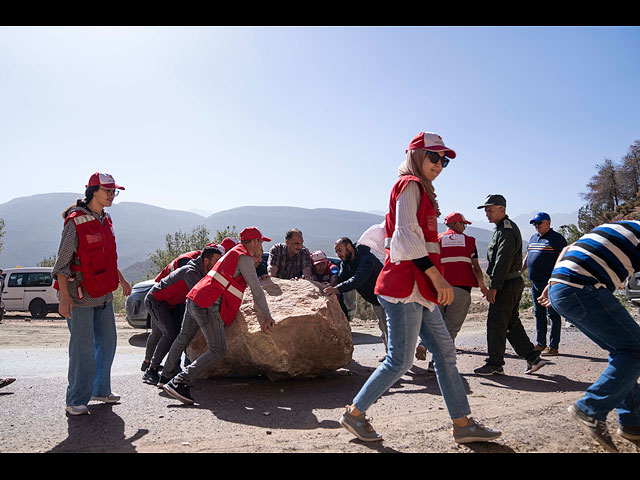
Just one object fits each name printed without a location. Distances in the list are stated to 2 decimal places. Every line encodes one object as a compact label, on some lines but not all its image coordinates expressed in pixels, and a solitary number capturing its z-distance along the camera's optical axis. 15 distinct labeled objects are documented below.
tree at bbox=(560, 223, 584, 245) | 27.39
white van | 17.31
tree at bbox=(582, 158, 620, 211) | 44.53
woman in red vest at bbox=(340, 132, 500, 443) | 3.39
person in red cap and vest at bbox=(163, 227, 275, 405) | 5.03
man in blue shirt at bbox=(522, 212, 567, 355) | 7.41
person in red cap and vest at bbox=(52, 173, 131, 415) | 4.45
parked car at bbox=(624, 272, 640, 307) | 11.98
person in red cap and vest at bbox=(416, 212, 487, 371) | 6.09
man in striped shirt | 3.33
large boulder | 5.52
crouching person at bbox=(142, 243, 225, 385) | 6.00
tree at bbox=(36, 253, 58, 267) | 41.46
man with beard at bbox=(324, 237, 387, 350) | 6.50
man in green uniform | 6.01
